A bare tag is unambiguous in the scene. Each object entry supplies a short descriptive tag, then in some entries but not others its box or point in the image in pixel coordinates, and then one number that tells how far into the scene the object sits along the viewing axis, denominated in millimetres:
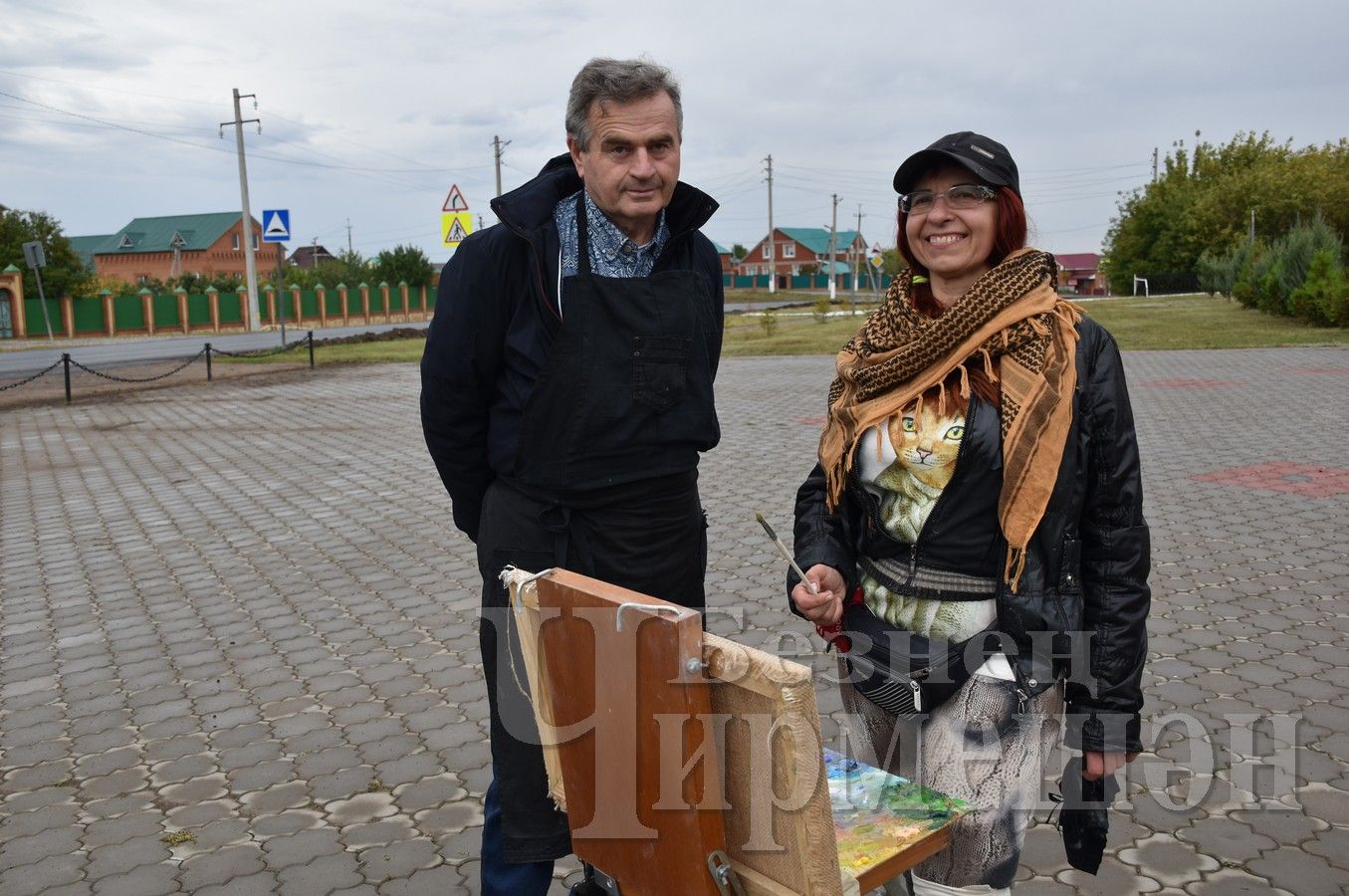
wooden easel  1611
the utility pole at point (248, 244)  42781
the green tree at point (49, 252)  46438
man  2463
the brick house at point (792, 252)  118062
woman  2217
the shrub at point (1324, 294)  25828
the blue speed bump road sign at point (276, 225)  23797
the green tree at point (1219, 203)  45531
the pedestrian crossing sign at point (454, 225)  18938
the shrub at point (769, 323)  30220
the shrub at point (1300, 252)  29344
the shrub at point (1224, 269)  40750
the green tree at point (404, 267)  65188
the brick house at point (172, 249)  85688
